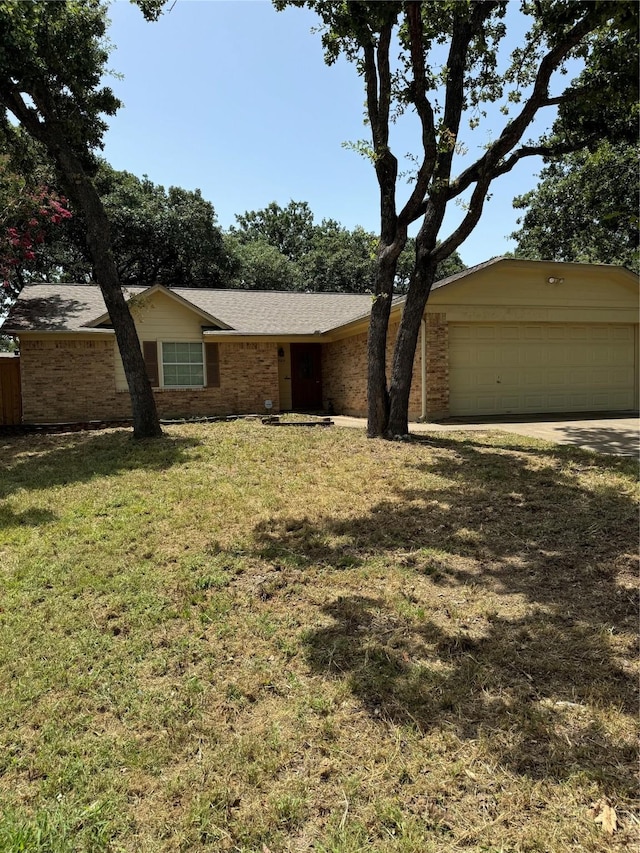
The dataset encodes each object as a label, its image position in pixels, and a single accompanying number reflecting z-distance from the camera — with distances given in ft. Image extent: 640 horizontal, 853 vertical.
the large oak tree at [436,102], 25.94
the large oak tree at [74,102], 30.17
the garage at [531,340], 43.04
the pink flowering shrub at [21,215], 43.73
